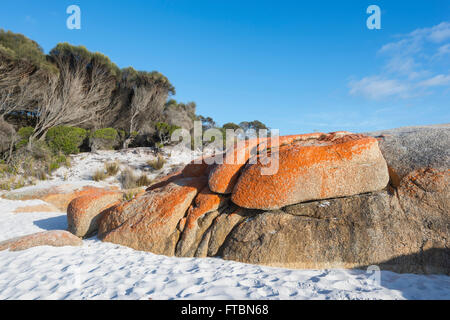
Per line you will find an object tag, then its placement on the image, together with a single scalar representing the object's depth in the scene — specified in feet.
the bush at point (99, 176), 36.63
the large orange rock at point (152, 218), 13.78
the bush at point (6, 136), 41.48
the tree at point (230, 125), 99.98
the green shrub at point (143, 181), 33.93
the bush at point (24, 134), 43.32
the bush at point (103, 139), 51.44
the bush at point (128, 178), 33.46
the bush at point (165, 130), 59.11
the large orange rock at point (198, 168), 18.84
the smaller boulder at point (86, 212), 17.04
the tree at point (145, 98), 67.56
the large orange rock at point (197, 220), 13.23
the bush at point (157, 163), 42.38
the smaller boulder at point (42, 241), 14.14
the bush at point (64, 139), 45.74
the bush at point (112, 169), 38.63
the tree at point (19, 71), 42.83
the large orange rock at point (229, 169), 14.02
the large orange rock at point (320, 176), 12.05
